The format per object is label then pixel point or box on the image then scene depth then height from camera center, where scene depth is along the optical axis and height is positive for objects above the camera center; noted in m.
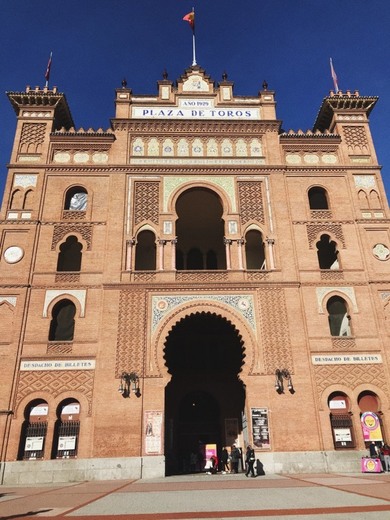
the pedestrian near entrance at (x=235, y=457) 17.09 -0.50
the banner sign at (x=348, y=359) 17.39 +3.15
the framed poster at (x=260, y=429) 16.11 +0.53
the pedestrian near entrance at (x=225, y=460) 18.16 -0.65
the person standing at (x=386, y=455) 14.71 -0.47
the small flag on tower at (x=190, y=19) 24.56 +23.05
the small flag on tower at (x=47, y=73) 23.14 +19.20
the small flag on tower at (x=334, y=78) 23.48 +19.12
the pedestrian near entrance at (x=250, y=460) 14.90 -0.53
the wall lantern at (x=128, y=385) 16.36 +2.24
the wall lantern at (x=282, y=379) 16.69 +2.34
